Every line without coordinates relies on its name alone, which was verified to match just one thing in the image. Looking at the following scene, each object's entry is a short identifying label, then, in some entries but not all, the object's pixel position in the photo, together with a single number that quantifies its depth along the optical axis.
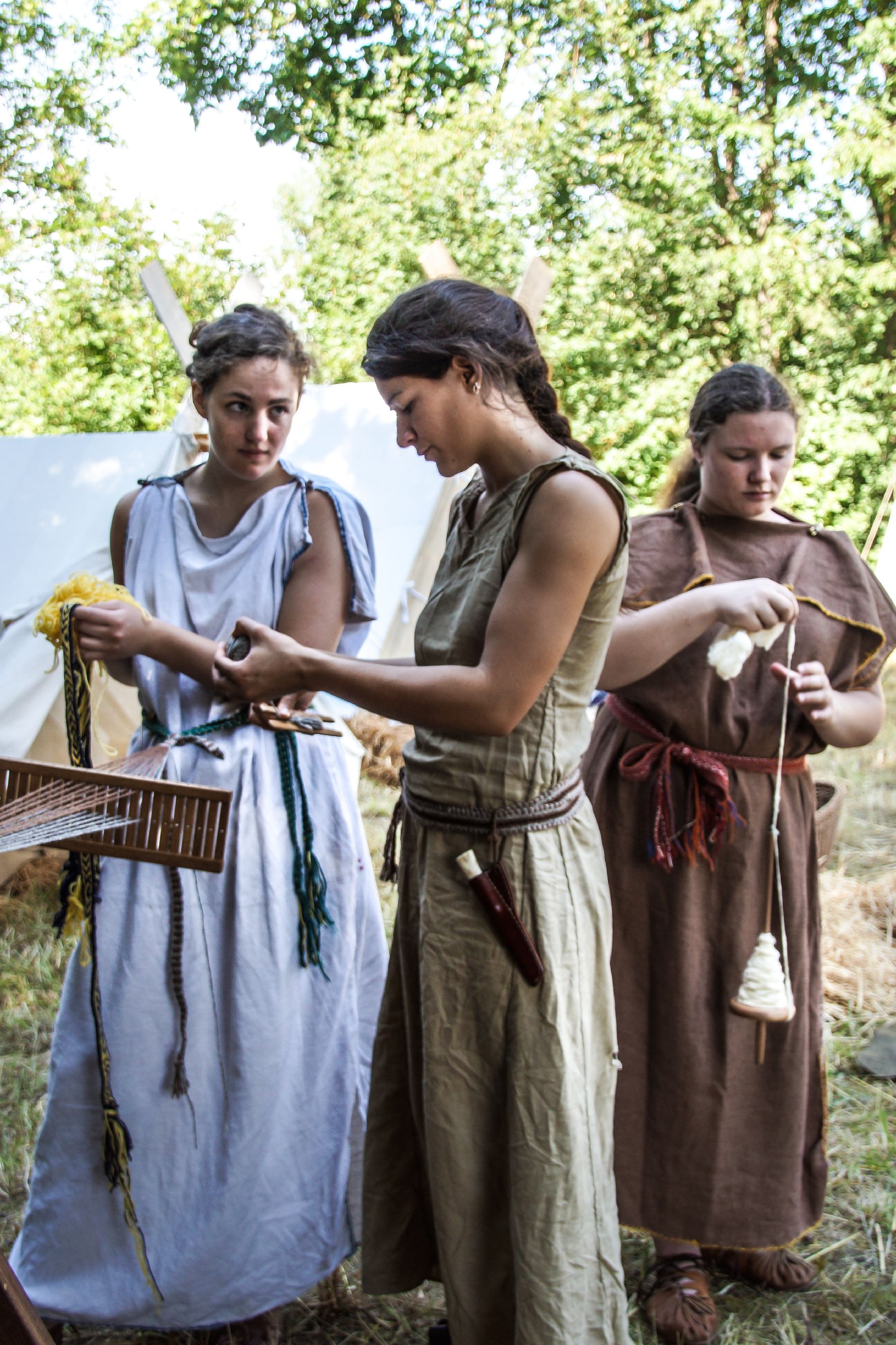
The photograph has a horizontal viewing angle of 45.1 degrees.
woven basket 4.29
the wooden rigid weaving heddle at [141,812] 1.31
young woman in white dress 1.88
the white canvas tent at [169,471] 4.77
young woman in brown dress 2.01
